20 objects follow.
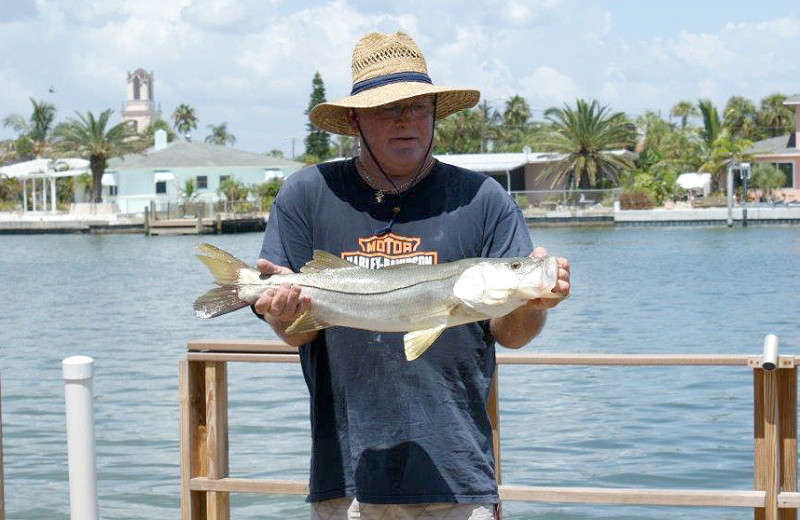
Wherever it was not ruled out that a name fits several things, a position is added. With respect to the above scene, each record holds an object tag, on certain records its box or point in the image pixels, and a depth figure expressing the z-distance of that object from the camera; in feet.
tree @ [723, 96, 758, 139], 266.16
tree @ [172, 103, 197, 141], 386.73
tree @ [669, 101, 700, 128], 281.95
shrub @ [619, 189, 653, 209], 196.54
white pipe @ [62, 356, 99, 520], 13.76
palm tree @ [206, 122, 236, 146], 427.74
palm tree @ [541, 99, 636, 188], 218.79
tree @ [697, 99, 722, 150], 217.15
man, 10.68
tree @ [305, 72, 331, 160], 288.51
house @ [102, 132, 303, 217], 239.30
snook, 10.09
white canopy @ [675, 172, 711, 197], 203.27
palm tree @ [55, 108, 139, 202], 229.04
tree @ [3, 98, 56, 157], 304.50
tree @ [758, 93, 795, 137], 267.18
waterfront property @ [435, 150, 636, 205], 222.07
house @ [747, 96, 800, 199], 201.87
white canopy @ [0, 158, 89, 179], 237.04
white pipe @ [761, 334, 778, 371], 14.24
